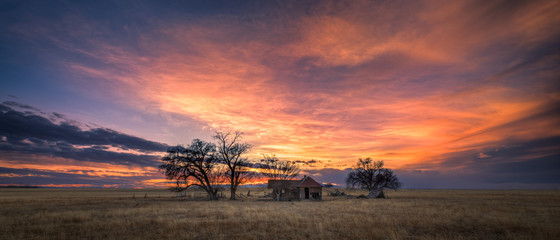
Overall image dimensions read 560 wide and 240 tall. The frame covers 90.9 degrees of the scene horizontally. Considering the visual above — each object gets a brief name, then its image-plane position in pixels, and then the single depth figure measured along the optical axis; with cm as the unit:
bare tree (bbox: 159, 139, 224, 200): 5050
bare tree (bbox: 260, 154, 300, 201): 5692
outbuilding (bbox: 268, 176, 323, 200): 5066
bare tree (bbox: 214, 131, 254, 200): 5401
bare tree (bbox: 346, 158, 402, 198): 7419
